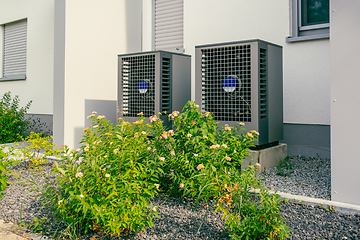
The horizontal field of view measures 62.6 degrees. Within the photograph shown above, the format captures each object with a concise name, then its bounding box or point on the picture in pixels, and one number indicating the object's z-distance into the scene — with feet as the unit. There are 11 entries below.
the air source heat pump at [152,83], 13.17
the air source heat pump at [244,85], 11.02
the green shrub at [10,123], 20.31
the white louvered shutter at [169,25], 18.54
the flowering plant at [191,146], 7.86
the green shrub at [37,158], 12.48
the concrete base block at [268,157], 10.89
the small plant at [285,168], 10.83
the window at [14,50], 25.27
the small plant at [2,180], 8.74
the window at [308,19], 13.48
